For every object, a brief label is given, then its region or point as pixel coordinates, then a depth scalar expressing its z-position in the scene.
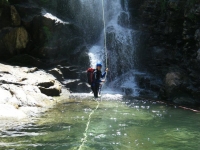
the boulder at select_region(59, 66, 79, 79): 19.14
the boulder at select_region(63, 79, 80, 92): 18.06
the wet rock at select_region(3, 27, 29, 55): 18.95
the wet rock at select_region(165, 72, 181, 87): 15.69
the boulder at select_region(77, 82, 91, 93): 18.20
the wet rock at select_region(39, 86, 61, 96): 14.43
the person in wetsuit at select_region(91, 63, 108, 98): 13.68
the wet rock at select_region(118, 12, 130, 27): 24.20
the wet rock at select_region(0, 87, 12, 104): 10.56
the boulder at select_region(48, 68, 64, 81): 18.20
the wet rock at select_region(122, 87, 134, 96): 18.32
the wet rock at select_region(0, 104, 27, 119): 9.38
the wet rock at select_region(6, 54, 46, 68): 18.80
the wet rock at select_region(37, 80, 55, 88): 14.66
